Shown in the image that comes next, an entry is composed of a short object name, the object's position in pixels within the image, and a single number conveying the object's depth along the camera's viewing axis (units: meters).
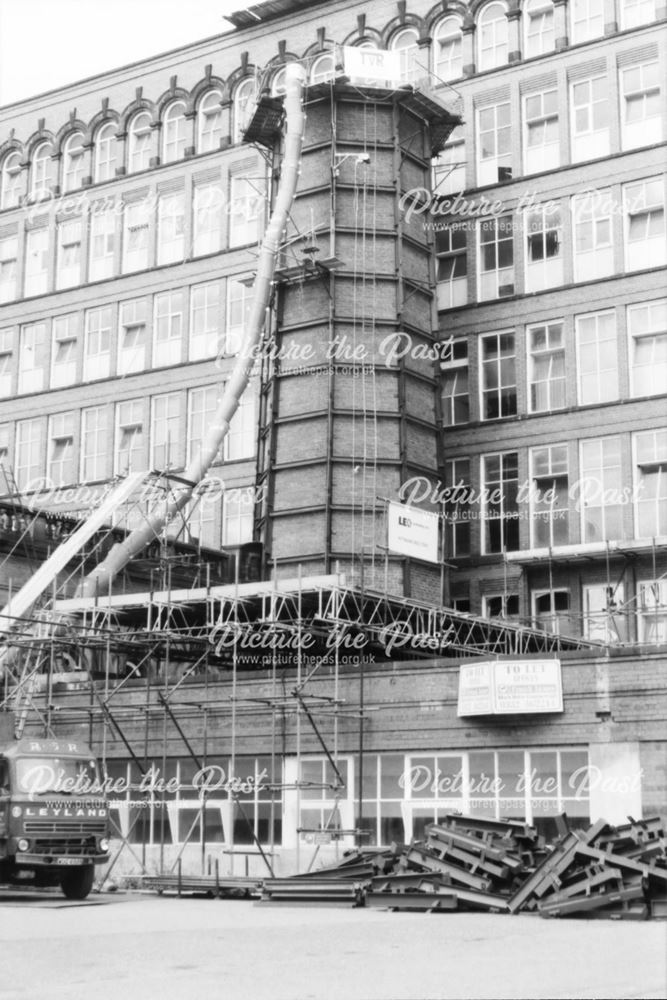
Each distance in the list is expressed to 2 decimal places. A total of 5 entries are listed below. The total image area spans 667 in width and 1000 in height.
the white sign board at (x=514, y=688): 26.94
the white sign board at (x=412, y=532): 35.31
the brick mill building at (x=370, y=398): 28.80
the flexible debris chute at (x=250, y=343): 39.09
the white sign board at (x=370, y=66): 40.69
